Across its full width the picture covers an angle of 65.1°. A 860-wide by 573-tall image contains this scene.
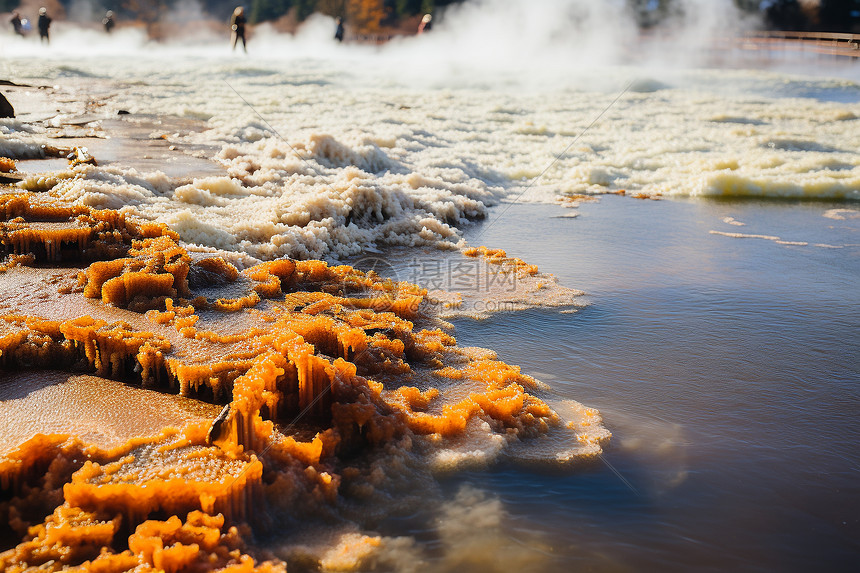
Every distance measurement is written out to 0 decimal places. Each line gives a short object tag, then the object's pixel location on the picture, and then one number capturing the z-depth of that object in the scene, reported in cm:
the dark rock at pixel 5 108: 999
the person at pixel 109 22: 3834
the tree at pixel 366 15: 4591
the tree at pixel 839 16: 3519
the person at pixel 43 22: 3084
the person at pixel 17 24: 3300
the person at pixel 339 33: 3291
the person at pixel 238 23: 2680
